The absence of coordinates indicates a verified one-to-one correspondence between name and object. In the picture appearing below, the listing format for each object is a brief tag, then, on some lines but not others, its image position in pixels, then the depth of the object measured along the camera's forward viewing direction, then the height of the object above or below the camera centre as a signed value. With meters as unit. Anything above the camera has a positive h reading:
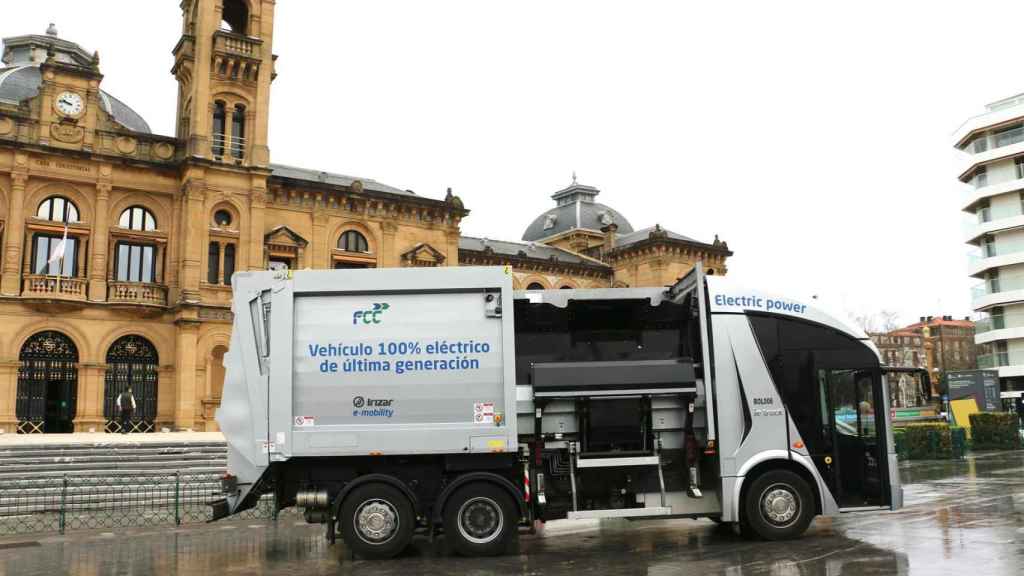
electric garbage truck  10.66 -0.06
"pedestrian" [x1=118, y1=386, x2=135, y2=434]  31.05 +0.28
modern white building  60.44 +12.61
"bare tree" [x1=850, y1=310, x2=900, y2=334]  76.62 +7.35
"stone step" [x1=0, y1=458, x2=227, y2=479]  20.58 -1.39
